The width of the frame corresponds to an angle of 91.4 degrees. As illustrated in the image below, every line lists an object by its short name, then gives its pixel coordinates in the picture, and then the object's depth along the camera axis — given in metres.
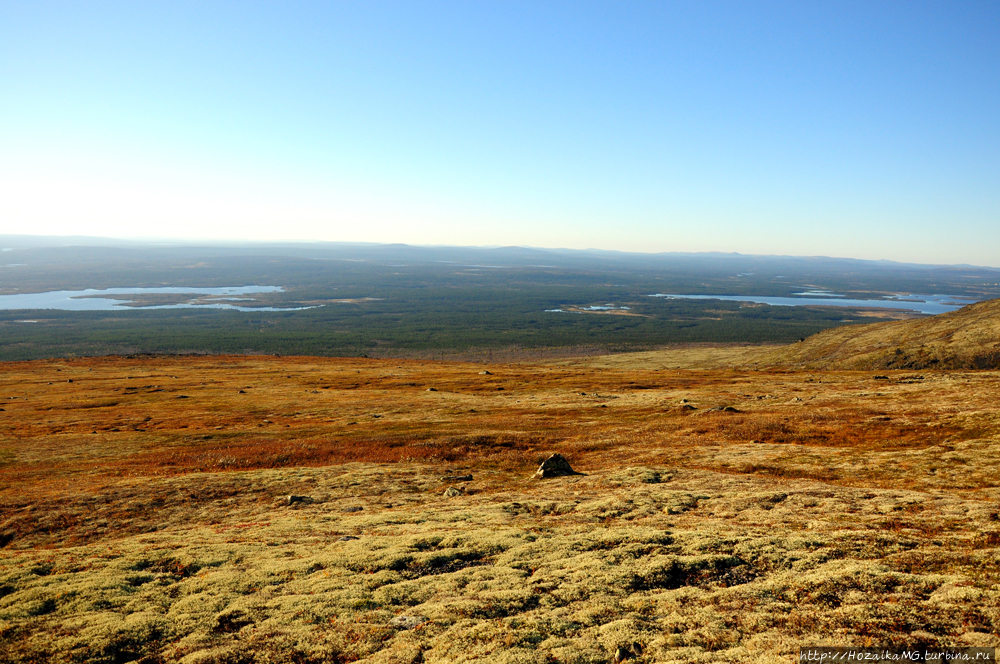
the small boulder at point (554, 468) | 34.84
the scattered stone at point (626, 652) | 12.47
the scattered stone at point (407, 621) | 14.85
